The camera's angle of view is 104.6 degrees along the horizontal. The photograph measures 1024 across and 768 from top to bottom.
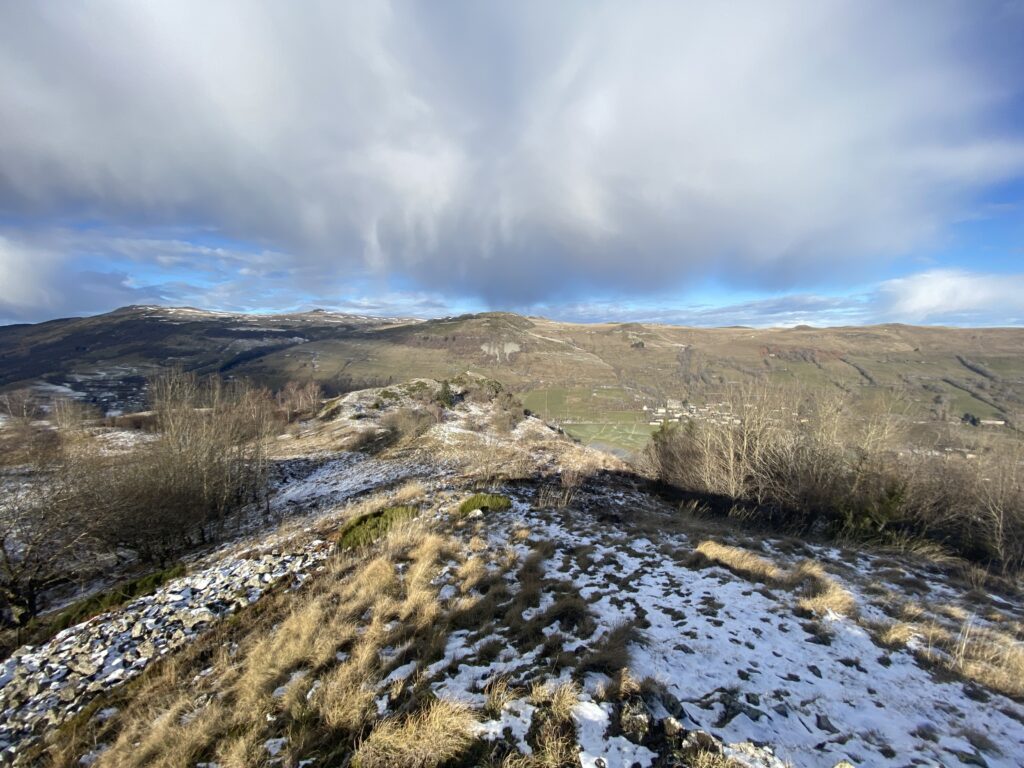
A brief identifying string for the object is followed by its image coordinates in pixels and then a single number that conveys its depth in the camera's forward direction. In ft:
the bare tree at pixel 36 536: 33.12
